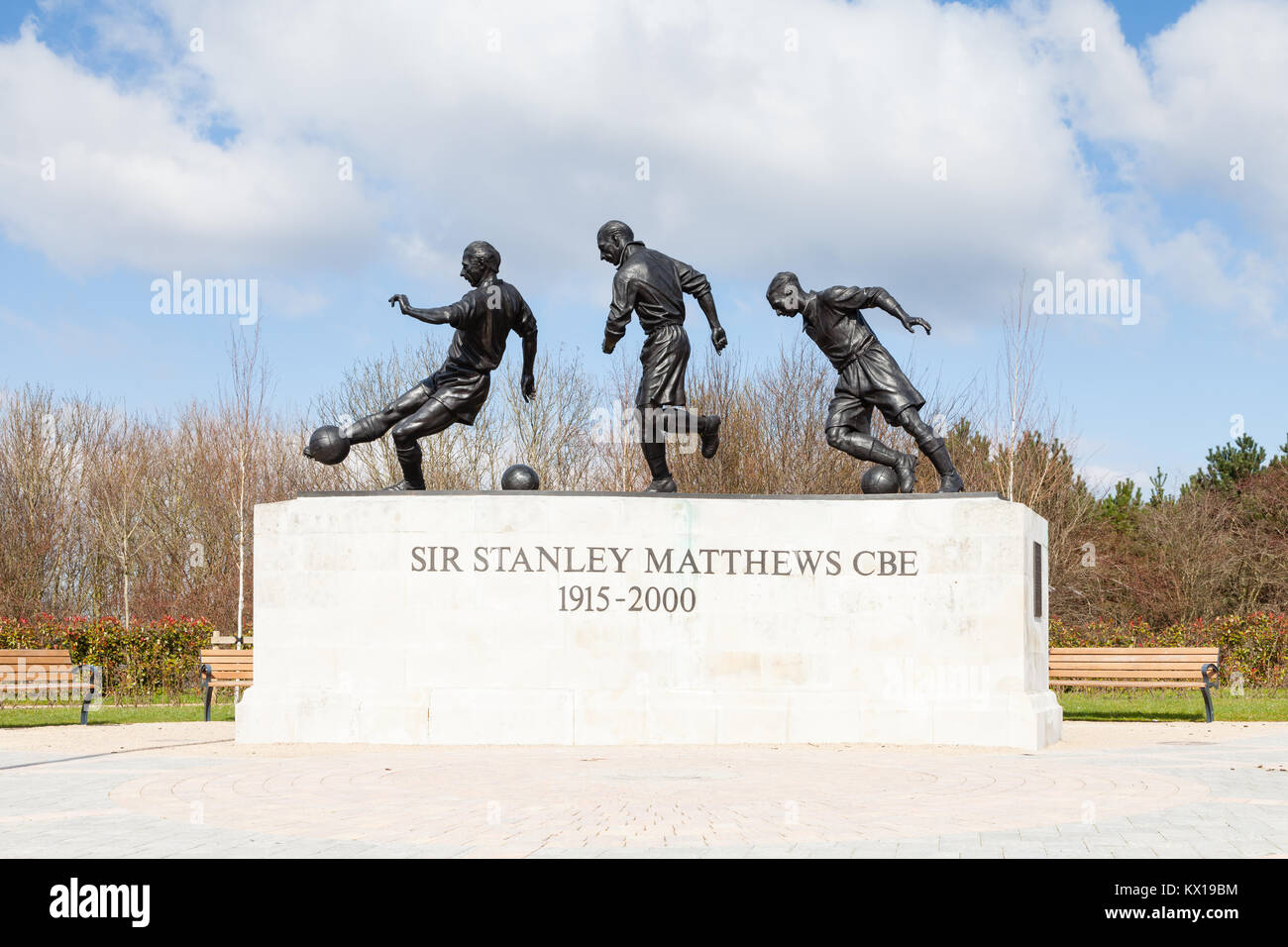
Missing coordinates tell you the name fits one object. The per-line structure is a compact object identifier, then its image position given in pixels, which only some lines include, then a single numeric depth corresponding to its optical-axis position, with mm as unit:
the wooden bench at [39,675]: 18188
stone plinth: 13703
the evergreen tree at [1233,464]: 42438
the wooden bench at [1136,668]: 17312
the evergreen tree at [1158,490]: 43922
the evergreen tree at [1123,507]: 41509
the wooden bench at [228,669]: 17823
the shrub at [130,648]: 22828
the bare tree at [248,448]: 37969
